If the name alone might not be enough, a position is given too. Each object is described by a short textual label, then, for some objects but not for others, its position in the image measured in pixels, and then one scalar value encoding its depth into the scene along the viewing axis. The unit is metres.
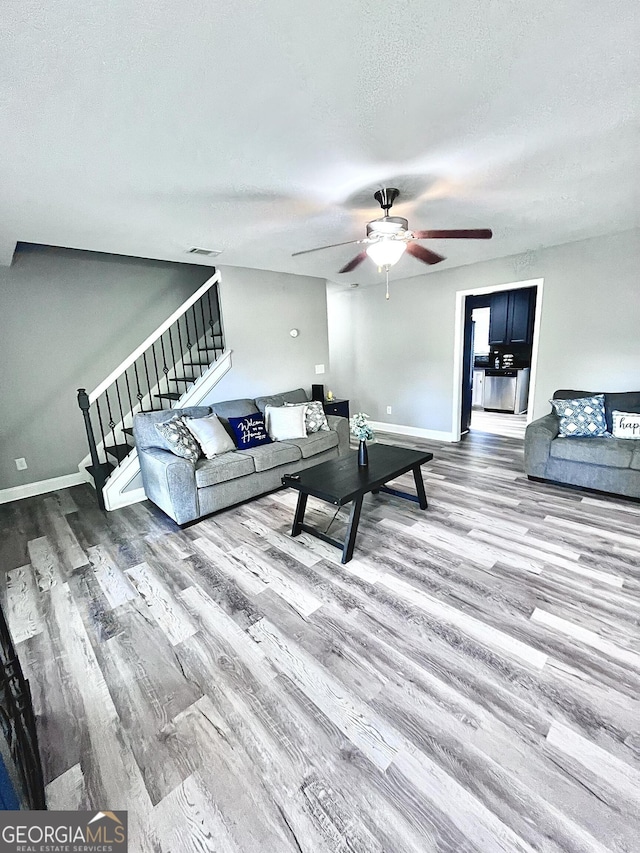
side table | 5.15
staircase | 3.61
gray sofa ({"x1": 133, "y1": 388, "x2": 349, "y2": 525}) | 3.08
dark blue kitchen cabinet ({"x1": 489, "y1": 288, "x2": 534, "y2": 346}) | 6.66
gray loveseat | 3.21
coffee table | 2.56
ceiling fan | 2.35
